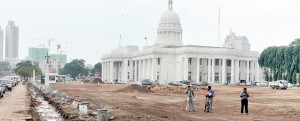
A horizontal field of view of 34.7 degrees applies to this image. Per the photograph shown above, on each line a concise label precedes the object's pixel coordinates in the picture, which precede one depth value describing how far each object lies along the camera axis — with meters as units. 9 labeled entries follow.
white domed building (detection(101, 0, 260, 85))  128.75
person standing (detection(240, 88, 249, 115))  30.00
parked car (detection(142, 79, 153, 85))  101.19
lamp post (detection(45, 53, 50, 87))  62.54
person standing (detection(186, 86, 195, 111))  31.30
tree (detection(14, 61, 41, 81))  171.88
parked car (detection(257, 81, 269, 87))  101.10
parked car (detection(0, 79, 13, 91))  65.22
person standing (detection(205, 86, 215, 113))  30.73
